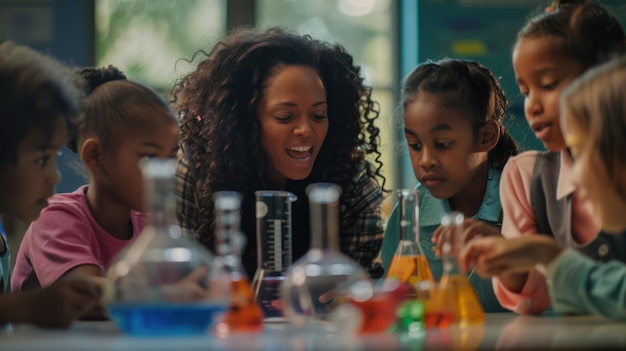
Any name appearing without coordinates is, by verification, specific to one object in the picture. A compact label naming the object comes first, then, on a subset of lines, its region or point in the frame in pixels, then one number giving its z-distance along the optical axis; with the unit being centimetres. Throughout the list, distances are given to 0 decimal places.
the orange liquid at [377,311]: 223
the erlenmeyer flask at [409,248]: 245
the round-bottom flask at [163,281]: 219
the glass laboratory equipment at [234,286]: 228
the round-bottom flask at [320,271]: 228
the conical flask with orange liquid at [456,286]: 236
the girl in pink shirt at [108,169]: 285
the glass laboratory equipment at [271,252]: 245
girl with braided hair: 297
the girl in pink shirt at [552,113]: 261
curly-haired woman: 299
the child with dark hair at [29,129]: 258
